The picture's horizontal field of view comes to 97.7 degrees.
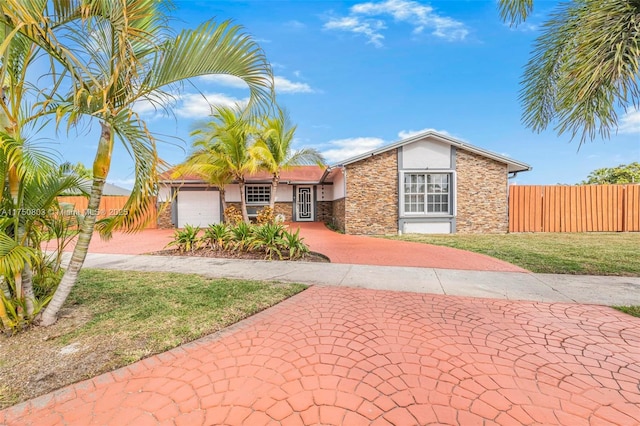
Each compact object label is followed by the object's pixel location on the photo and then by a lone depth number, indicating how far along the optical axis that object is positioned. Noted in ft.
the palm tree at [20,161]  9.27
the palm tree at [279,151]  41.24
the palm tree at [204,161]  41.14
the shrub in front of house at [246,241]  25.53
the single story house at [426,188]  41.81
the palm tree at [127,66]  9.42
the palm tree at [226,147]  39.56
